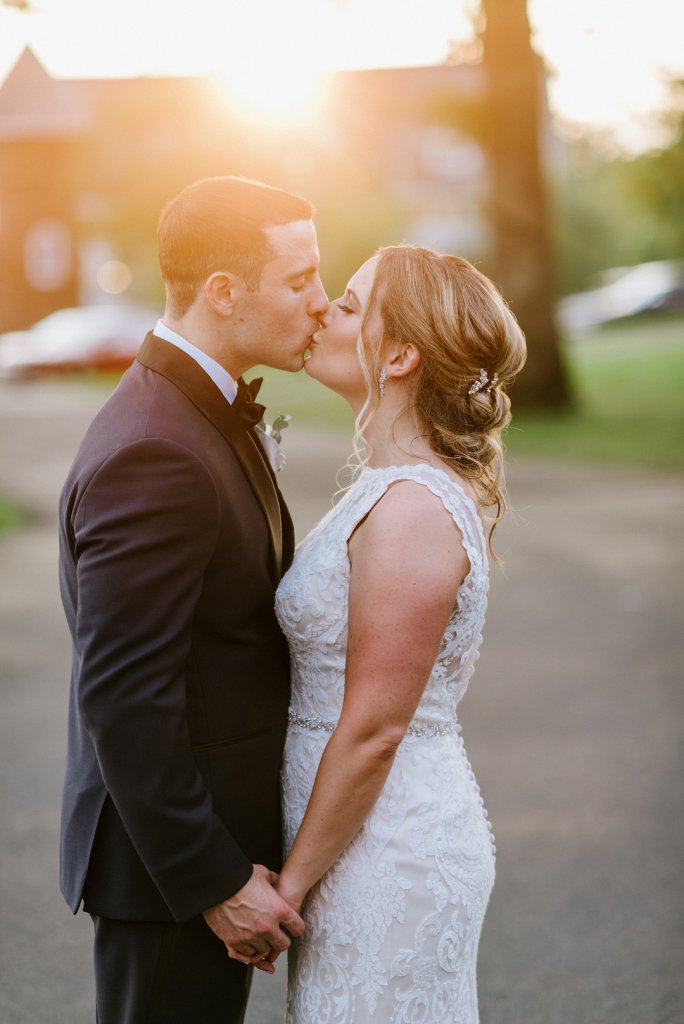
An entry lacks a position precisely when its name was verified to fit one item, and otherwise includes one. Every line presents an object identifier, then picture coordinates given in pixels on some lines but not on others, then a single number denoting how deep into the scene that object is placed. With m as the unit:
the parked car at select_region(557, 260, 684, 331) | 44.25
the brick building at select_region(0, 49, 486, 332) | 27.06
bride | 2.49
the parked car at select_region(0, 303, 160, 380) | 30.86
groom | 2.32
